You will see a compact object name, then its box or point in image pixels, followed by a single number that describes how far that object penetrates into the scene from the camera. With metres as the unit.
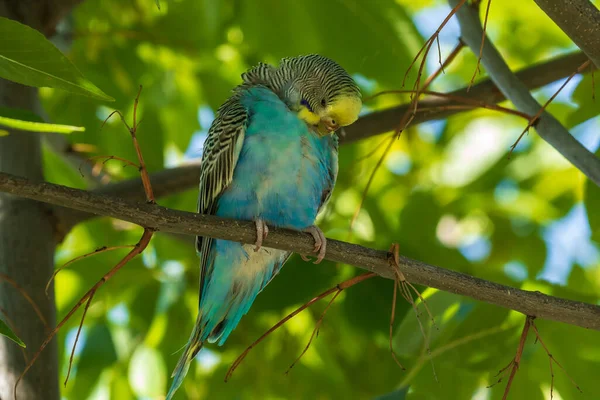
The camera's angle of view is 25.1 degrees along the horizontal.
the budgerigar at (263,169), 5.86
